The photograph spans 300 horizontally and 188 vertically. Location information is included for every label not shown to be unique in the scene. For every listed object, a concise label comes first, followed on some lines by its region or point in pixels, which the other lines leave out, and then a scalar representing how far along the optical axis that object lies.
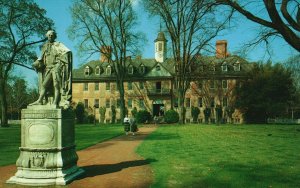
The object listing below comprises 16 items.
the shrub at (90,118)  58.16
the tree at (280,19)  14.27
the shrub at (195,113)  58.19
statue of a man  9.94
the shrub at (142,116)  50.97
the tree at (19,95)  79.44
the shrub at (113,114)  60.64
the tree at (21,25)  36.78
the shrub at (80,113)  56.94
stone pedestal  9.33
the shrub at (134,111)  58.72
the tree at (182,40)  39.09
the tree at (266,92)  50.69
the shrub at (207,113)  58.43
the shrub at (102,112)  62.30
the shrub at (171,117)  47.81
